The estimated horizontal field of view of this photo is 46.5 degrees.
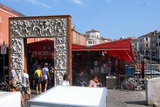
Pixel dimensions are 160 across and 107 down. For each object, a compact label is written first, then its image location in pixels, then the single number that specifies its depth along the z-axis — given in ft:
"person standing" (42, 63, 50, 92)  36.70
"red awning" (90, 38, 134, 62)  41.50
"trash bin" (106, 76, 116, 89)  41.54
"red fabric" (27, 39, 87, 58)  43.93
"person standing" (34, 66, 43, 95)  33.92
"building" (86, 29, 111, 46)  281.62
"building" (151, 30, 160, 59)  268.21
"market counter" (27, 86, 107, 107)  10.14
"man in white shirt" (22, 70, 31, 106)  28.58
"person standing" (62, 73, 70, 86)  24.10
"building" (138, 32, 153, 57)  327.26
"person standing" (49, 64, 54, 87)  45.29
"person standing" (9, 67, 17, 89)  35.76
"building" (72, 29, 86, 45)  187.62
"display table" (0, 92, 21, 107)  11.97
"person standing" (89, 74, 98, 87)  25.66
